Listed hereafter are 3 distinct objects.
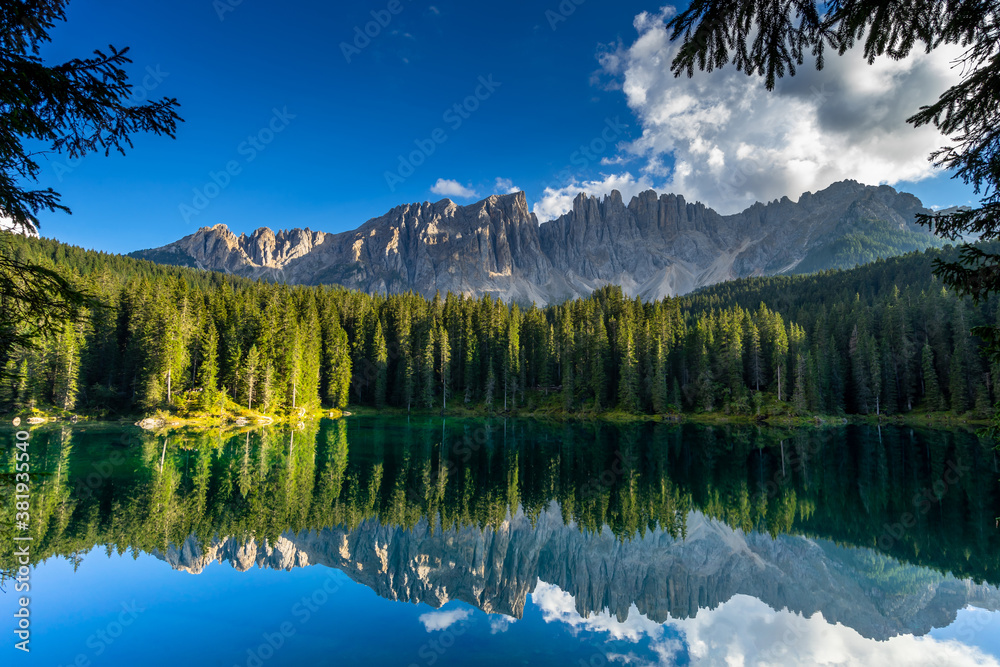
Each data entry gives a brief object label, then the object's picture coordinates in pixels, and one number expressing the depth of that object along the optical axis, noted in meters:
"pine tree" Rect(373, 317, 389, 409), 86.06
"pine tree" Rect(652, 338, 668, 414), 79.81
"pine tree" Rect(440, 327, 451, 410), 88.44
